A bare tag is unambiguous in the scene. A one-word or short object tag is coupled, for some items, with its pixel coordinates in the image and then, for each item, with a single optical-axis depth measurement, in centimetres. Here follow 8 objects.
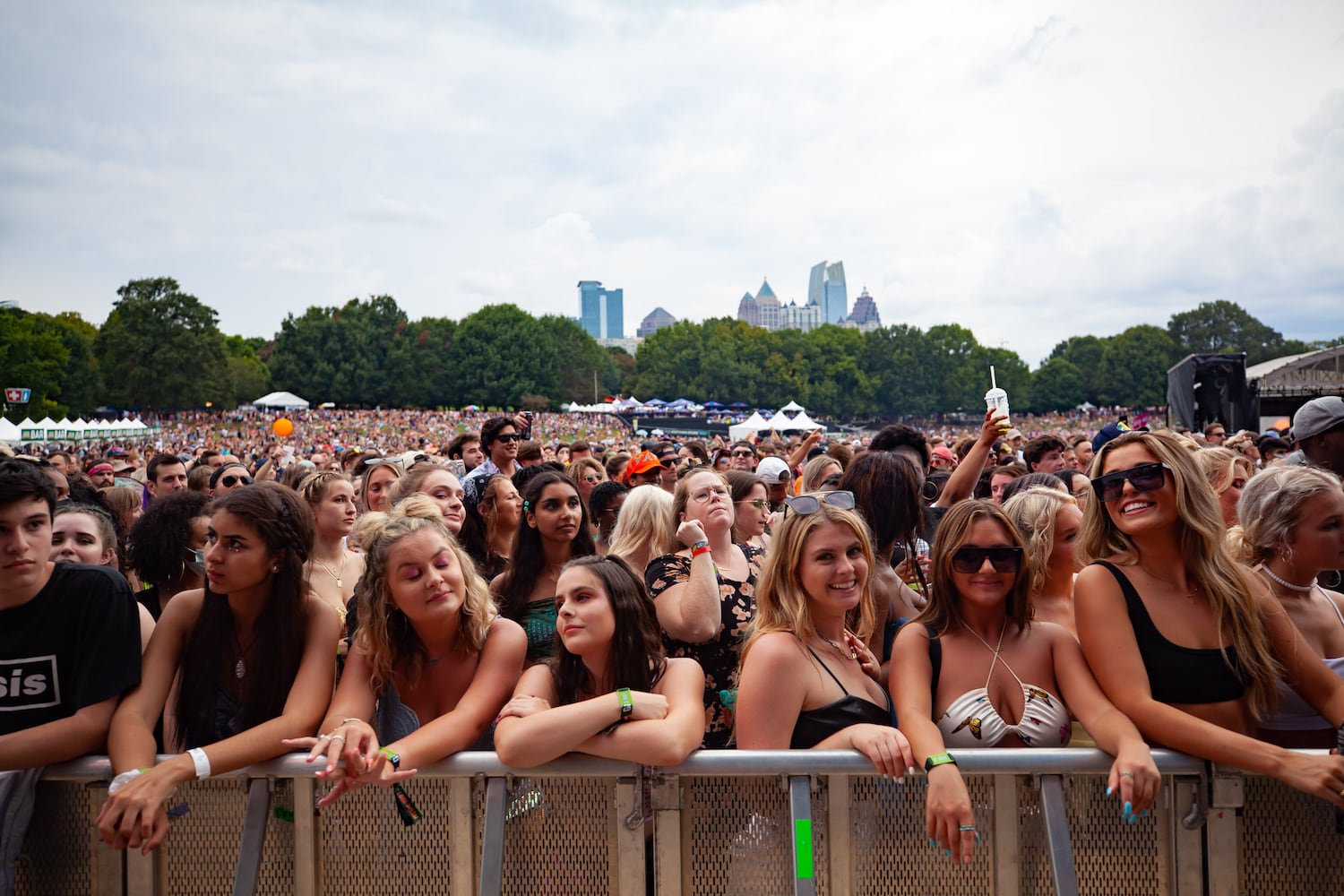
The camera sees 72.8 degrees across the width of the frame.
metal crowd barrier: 242
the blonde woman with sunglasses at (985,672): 244
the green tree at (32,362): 5700
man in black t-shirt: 267
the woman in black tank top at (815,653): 265
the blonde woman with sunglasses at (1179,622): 258
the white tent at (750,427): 3627
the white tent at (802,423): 4288
